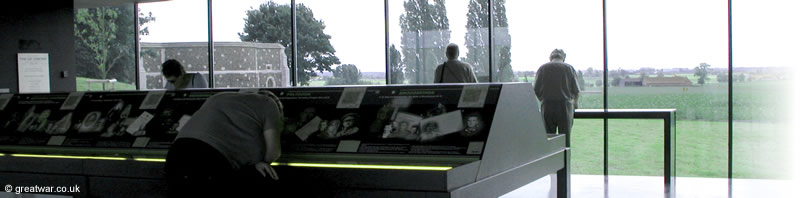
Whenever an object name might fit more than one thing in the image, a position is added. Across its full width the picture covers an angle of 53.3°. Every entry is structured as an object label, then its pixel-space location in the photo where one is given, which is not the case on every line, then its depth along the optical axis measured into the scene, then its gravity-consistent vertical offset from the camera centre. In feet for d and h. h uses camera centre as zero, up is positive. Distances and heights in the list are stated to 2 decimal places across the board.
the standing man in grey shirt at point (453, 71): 22.85 +0.38
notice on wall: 31.63 +0.63
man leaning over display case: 11.23 -0.89
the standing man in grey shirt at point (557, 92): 23.62 -0.27
